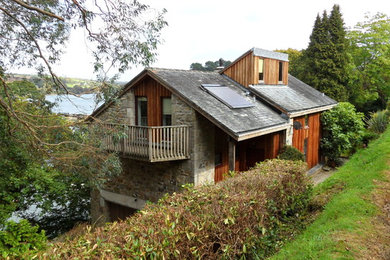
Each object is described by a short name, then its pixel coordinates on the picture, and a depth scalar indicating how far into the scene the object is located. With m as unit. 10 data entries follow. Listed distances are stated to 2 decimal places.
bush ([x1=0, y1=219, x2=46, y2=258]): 8.50
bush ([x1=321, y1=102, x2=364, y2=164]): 18.97
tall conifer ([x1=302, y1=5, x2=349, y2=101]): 28.33
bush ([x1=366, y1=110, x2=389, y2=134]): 18.27
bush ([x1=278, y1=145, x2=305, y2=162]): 14.01
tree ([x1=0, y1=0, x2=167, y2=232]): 9.52
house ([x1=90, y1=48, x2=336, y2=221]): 11.50
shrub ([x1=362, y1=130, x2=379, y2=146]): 17.72
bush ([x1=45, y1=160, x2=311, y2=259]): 4.20
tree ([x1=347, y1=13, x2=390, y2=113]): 29.67
